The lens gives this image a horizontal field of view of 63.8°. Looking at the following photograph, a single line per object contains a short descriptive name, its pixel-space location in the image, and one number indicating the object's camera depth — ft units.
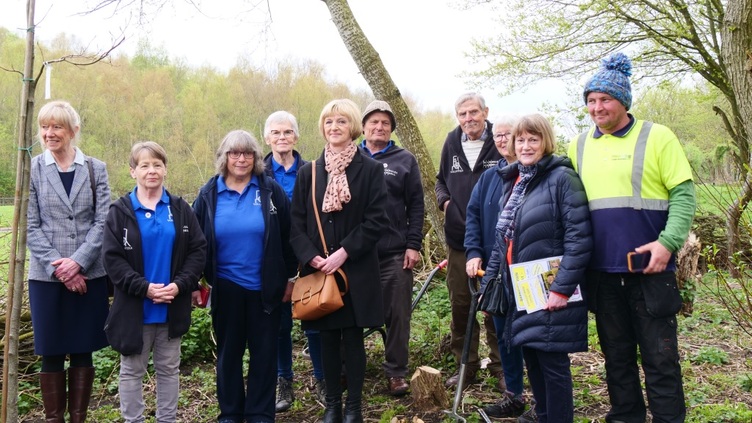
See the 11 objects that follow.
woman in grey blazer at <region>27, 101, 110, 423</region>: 12.19
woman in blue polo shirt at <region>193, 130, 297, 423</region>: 12.69
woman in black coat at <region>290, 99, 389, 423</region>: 12.26
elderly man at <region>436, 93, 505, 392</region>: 14.56
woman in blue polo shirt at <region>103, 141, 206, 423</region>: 11.51
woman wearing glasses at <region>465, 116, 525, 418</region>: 12.92
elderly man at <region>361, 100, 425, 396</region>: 14.78
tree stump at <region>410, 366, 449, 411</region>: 13.44
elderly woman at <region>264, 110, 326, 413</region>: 14.83
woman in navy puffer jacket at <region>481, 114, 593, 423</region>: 10.52
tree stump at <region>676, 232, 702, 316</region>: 21.21
